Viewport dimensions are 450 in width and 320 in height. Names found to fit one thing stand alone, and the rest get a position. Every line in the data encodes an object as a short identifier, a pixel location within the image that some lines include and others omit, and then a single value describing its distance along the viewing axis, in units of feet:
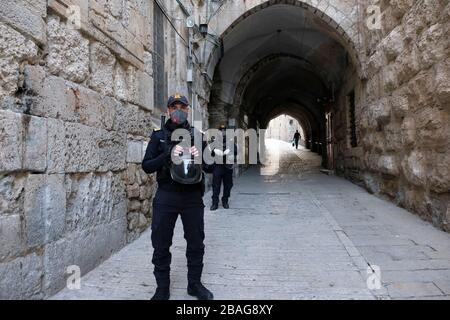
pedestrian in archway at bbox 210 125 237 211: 20.90
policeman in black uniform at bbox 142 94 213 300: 8.62
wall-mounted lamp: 25.16
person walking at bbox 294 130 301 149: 96.72
